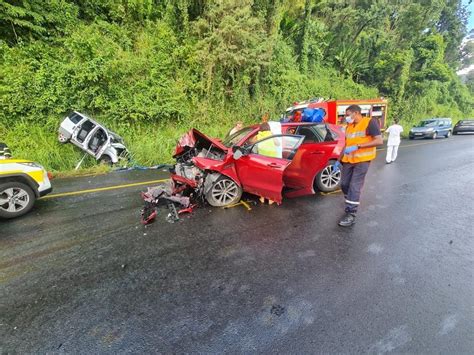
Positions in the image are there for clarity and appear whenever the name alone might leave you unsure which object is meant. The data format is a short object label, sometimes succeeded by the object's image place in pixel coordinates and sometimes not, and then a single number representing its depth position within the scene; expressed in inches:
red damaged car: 189.2
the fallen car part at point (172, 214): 174.2
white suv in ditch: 335.6
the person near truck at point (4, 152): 190.1
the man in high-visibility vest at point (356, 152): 156.1
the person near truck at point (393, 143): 363.9
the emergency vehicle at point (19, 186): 174.1
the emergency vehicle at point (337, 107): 463.9
